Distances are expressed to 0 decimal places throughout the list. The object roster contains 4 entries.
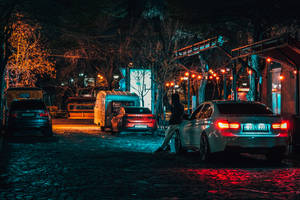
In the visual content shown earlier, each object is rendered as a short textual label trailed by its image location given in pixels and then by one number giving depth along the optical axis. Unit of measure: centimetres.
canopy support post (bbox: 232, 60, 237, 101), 2254
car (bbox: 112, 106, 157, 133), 2547
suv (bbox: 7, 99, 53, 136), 2405
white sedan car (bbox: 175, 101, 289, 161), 1249
